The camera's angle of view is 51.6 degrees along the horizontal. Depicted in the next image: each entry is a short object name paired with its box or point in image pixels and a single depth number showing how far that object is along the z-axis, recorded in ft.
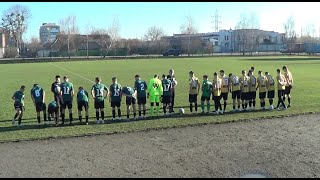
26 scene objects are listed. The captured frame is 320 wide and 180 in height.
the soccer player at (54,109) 44.01
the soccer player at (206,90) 49.14
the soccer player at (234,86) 51.19
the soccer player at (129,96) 46.55
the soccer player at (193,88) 50.01
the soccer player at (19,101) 43.65
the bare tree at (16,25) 329.56
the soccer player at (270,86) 51.96
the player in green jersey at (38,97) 44.42
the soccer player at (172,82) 51.36
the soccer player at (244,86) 51.18
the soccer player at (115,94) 45.24
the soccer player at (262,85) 51.98
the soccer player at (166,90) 49.60
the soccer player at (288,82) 53.16
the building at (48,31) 488.56
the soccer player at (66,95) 44.65
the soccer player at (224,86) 50.23
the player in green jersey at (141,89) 47.60
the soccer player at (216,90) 49.21
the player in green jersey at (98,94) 44.24
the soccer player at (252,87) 51.42
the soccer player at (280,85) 51.90
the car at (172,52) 287.07
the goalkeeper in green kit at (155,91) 48.70
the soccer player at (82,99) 43.98
